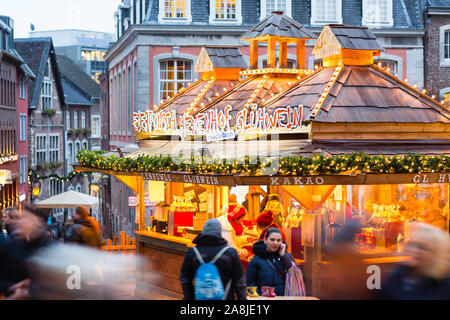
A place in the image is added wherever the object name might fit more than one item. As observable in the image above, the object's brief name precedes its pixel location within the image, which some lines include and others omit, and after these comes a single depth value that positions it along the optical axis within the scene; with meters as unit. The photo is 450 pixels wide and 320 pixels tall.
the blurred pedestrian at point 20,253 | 9.52
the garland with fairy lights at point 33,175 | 49.00
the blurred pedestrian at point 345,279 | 13.91
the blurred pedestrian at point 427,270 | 8.11
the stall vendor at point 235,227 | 13.86
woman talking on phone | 9.91
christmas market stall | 13.80
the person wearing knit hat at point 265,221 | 13.48
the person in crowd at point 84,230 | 12.88
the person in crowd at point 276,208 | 16.11
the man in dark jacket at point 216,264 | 8.74
